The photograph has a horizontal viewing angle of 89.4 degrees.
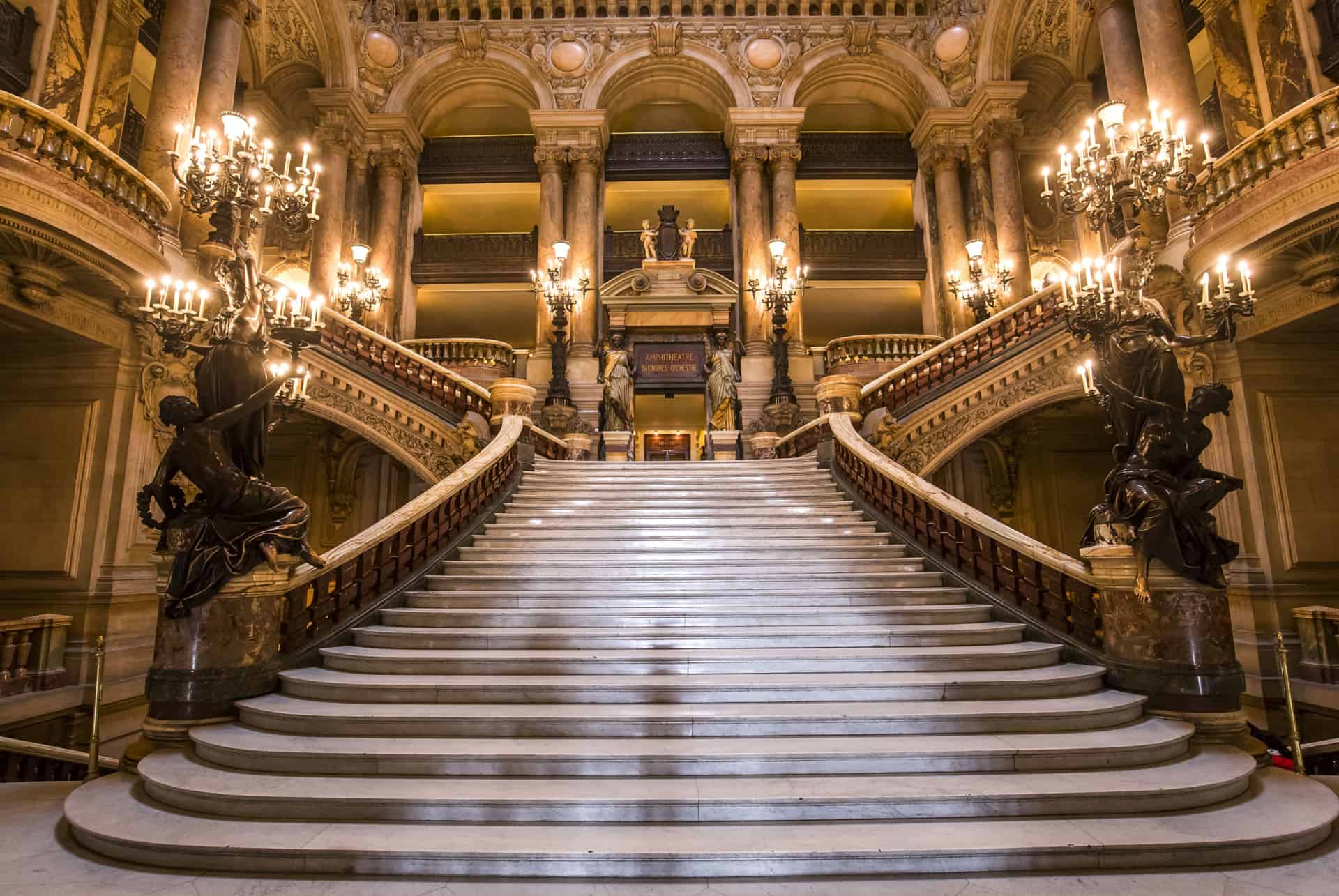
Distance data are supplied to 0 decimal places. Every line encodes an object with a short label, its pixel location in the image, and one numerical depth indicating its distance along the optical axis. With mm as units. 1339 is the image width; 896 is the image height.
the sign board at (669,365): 14633
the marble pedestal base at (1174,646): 4422
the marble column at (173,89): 9109
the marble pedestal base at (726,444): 12586
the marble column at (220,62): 10766
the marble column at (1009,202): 15750
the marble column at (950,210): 16922
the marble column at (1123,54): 10906
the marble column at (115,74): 9602
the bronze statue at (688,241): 15734
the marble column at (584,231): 16453
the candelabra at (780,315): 12641
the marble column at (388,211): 17438
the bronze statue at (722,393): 13094
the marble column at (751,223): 16609
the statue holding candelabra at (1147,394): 4660
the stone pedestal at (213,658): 4434
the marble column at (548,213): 16562
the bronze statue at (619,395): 13219
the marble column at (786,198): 17031
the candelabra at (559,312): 12875
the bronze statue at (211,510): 4570
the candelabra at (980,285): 14328
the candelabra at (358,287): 15688
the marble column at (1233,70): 9805
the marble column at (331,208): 15977
